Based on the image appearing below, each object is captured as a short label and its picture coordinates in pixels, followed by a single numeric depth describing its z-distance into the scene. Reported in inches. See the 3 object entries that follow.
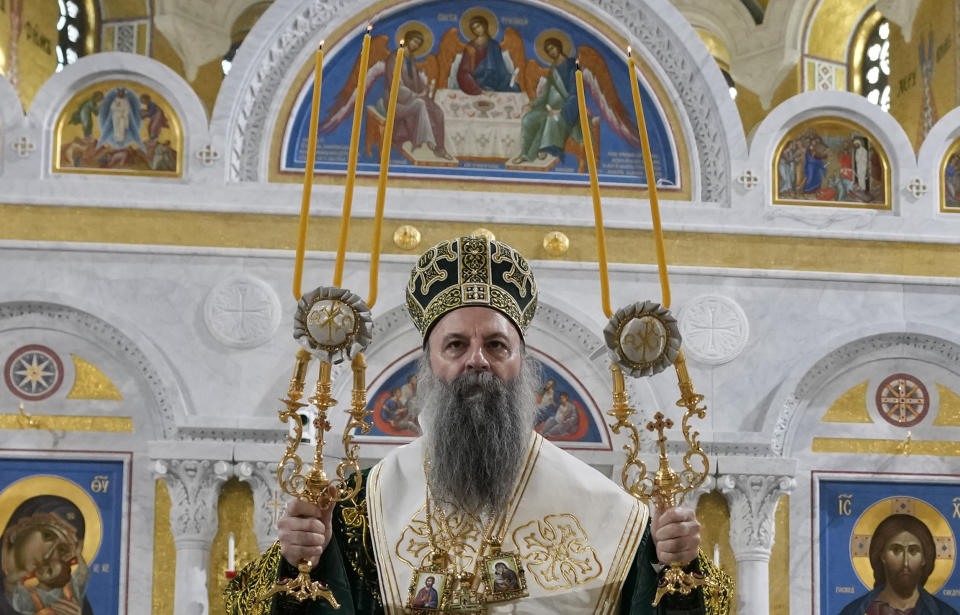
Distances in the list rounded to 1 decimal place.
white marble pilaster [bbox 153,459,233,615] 401.7
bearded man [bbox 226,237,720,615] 158.6
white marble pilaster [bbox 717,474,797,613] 412.8
